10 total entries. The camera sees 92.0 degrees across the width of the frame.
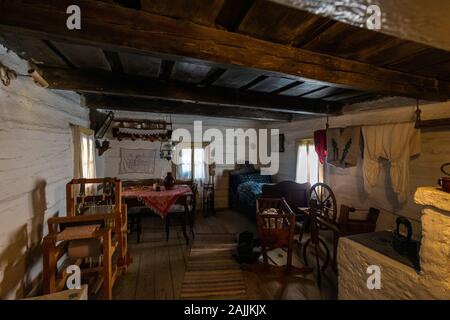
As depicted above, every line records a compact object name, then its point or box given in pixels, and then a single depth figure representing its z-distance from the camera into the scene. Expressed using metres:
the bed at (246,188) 4.53
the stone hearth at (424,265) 1.35
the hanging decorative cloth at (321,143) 3.59
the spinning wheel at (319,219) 2.71
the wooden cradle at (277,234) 2.63
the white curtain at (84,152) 2.90
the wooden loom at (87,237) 1.85
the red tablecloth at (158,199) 3.50
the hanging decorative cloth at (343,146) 3.00
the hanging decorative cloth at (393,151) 2.42
